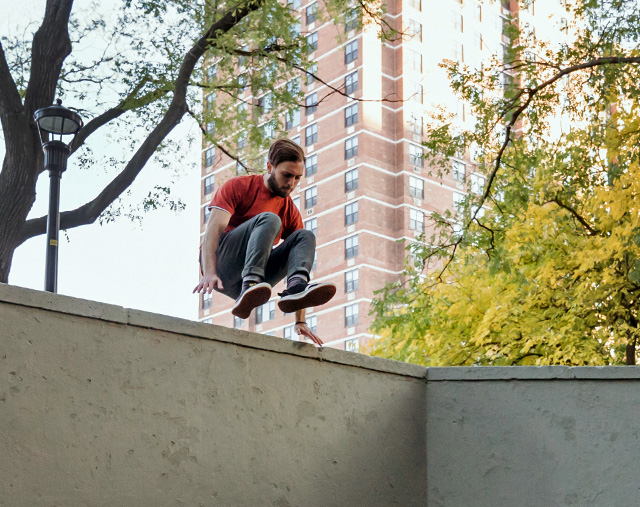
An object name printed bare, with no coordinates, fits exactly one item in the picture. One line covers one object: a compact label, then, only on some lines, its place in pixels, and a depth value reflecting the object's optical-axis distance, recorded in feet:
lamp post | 31.91
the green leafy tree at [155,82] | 40.37
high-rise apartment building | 189.88
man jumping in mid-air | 16.89
